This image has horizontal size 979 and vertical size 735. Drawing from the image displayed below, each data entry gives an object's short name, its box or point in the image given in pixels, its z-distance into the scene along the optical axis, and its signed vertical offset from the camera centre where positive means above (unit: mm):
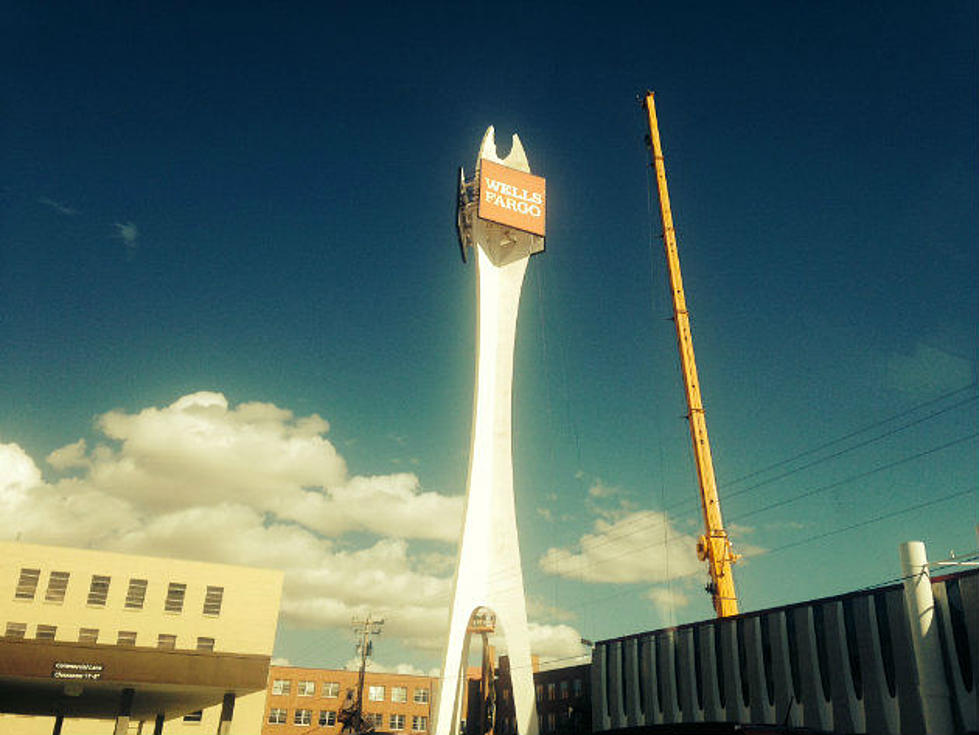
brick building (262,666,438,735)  83750 +1
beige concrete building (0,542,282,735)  43406 +4273
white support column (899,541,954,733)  21359 +2023
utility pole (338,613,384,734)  70688 -847
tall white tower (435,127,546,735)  40031 +14478
